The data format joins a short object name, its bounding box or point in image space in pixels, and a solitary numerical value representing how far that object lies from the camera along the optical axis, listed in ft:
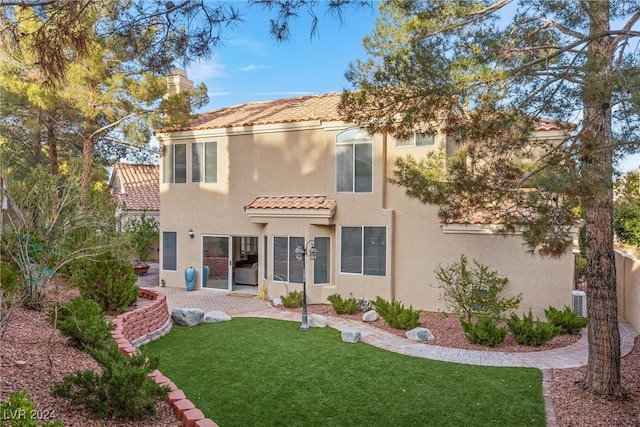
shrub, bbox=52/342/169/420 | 18.62
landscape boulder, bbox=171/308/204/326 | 42.60
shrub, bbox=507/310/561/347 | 37.19
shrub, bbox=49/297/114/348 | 25.82
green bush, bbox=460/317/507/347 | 37.11
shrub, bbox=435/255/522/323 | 40.45
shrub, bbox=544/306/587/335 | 40.68
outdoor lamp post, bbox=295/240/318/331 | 42.36
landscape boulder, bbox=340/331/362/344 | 38.14
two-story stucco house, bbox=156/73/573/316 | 50.31
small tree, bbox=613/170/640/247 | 39.78
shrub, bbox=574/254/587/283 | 66.90
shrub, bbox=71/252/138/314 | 37.09
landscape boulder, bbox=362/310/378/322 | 46.01
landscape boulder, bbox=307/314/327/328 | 43.47
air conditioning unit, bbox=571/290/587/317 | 45.06
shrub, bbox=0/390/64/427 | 13.38
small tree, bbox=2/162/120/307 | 33.19
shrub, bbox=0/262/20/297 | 30.40
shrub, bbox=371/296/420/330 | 42.42
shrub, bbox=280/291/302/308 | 52.31
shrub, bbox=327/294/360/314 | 49.60
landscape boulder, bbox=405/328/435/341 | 39.34
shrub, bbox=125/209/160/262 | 84.28
